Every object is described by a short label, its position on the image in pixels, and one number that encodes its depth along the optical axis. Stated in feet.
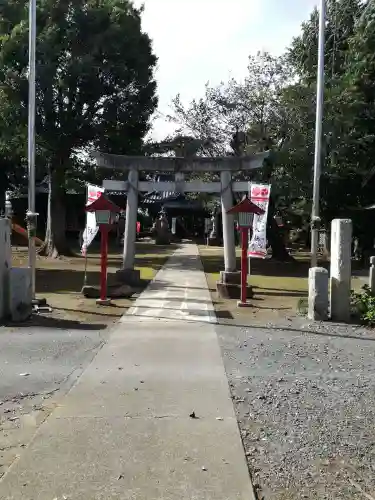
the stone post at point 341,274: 34.37
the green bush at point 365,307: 33.55
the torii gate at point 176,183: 50.19
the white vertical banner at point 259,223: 49.34
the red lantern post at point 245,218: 41.07
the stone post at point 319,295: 34.06
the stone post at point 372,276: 40.29
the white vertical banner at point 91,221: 46.50
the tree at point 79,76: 75.00
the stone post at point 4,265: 32.68
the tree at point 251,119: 71.10
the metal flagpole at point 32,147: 38.52
